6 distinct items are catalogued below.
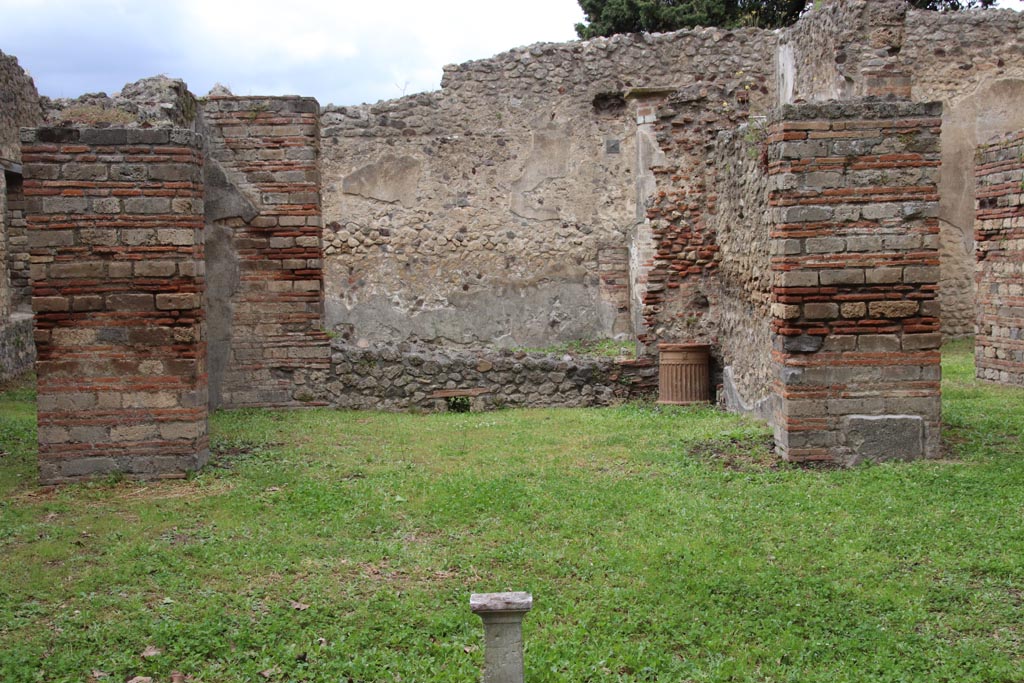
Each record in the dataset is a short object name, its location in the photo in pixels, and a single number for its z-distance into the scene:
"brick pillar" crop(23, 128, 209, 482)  6.93
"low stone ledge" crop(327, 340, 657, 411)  10.39
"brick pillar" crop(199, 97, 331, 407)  10.01
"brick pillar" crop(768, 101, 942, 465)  6.98
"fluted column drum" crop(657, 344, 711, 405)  10.37
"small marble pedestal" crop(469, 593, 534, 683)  3.50
